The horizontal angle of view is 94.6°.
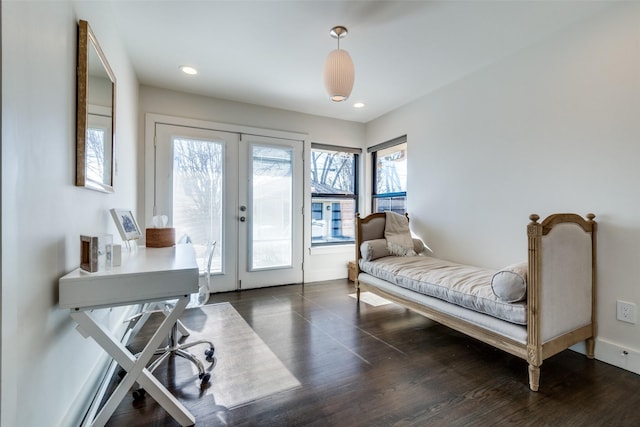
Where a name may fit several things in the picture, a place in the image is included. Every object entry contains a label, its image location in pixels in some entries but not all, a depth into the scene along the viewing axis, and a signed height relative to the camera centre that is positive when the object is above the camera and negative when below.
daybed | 1.68 -0.53
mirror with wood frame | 1.40 +0.54
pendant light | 2.04 +0.99
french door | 3.38 +0.20
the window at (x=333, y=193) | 4.34 +0.33
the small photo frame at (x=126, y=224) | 1.93 -0.07
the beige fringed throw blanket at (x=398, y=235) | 3.25 -0.22
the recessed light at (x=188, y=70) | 2.87 +1.44
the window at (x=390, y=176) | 3.96 +0.58
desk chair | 1.74 -0.91
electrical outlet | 1.88 -0.61
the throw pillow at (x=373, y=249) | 3.18 -0.37
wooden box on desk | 2.29 -0.18
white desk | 1.18 -0.35
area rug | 1.66 -0.98
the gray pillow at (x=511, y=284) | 1.74 -0.40
